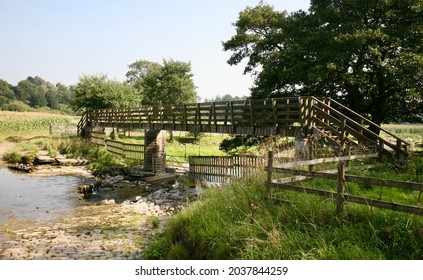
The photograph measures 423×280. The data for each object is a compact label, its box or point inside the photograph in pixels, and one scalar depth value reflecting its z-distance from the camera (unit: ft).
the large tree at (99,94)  121.49
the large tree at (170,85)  150.92
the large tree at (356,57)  52.54
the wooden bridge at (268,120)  40.63
